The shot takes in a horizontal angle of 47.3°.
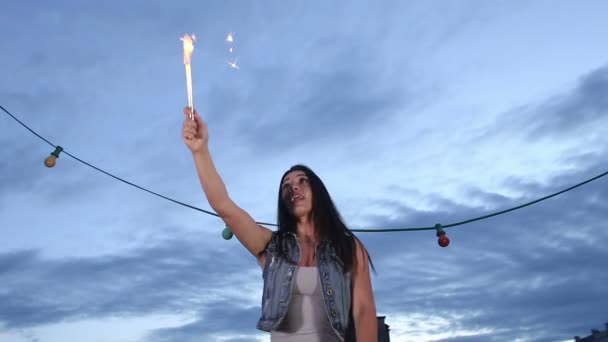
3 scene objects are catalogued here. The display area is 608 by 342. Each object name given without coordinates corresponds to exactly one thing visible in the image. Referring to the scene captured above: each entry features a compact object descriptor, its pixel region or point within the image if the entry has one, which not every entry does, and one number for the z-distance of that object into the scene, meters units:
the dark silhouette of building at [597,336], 34.56
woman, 3.10
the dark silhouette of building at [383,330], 16.41
